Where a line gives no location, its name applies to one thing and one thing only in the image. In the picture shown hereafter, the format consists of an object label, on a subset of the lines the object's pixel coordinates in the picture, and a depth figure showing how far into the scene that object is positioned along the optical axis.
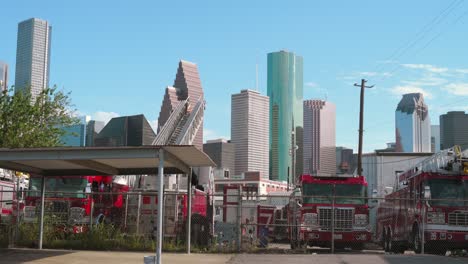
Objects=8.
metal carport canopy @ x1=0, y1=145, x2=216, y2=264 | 14.98
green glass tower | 88.27
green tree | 31.83
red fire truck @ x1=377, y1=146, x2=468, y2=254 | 21.58
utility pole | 45.07
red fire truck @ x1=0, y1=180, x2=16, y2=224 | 26.67
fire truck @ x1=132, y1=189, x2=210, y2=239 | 22.97
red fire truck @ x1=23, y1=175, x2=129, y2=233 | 22.61
